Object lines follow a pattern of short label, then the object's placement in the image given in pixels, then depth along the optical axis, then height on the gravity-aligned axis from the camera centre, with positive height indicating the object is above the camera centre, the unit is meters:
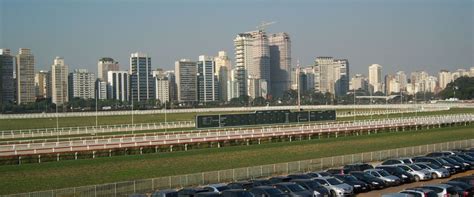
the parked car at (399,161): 36.85 -3.71
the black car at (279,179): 28.58 -3.69
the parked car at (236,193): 23.91 -3.55
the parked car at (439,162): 34.74 -3.67
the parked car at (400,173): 31.70 -3.82
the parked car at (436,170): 33.03 -3.82
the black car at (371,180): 29.51 -3.86
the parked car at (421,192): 22.75 -3.44
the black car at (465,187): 24.16 -3.52
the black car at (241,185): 26.84 -3.71
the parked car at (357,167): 33.96 -3.74
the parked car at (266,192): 24.21 -3.59
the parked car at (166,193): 24.67 -3.65
